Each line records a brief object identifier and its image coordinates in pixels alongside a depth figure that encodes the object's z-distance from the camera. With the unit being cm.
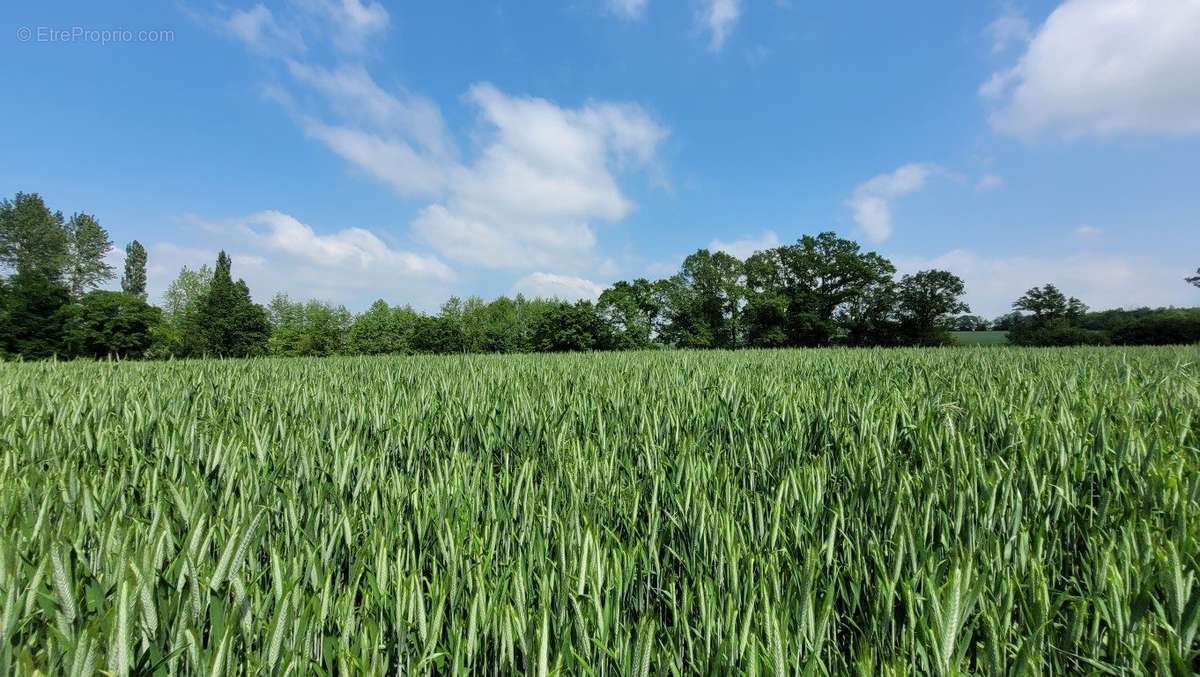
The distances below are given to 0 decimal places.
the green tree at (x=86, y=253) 6644
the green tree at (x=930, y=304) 5297
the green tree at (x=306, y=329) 5025
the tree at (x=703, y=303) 5234
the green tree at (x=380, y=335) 5053
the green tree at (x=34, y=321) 3956
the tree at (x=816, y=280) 5319
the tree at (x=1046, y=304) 5356
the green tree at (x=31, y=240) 6281
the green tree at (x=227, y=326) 5034
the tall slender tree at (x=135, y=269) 8744
